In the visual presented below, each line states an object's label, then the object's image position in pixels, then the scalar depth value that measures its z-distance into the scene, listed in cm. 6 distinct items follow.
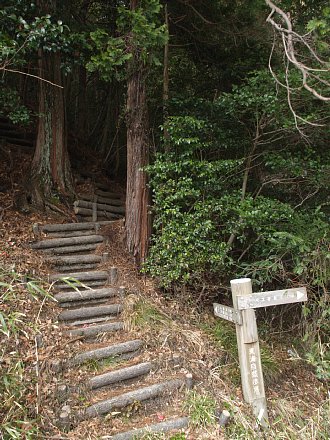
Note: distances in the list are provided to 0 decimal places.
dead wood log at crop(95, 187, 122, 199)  764
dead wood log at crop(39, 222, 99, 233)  582
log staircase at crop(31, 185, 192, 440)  361
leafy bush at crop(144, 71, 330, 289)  486
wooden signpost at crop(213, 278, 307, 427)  402
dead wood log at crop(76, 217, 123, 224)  669
